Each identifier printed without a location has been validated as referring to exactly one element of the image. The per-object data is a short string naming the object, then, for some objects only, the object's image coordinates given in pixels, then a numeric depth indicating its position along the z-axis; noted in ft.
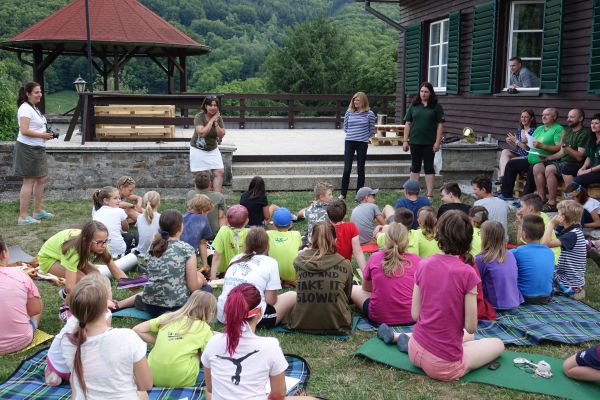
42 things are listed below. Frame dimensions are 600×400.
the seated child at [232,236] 18.93
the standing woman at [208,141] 28.55
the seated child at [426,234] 18.70
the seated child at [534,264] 17.66
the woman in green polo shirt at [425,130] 30.99
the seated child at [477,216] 20.05
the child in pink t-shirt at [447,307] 12.66
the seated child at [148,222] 21.74
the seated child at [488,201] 22.24
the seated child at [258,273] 15.24
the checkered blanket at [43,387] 12.59
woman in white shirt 26.76
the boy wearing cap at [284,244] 18.94
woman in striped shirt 31.40
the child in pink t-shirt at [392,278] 16.01
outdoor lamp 53.25
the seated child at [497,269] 16.79
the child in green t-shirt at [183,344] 12.59
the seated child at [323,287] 15.61
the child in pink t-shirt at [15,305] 14.47
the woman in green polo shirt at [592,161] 25.44
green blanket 12.94
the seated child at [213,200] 23.53
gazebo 62.32
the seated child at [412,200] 23.43
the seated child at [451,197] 22.08
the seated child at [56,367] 12.60
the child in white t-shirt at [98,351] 9.92
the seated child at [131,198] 24.81
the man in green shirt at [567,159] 27.17
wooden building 29.91
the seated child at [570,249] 18.95
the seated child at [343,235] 19.11
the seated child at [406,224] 18.42
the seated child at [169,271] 16.19
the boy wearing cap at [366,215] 23.35
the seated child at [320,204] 22.65
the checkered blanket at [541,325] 15.76
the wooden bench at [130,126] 37.29
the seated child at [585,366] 12.94
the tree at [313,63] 118.11
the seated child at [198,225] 20.84
